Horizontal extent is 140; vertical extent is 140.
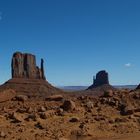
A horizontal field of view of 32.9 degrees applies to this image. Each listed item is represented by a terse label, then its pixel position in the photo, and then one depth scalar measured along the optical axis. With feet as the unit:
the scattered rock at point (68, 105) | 35.70
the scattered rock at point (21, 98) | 42.26
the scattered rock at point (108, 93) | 41.75
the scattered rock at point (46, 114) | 33.13
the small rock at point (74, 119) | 32.97
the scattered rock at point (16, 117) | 32.59
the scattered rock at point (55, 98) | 41.67
